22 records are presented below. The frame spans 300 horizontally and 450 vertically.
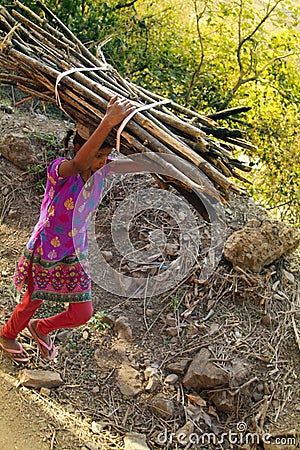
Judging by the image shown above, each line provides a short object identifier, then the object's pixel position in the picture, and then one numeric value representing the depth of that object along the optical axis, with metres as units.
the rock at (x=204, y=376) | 2.53
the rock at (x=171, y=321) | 2.82
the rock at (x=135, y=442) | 2.27
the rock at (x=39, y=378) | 2.41
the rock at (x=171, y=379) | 2.58
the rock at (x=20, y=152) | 3.48
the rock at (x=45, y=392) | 2.41
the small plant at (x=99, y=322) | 2.80
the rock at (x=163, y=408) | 2.46
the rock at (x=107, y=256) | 3.09
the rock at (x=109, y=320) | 2.81
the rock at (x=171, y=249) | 3.05
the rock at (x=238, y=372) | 2.58
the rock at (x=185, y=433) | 2.39
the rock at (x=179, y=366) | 2.62
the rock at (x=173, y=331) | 2.78
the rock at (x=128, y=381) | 2.54
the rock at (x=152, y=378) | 2.54
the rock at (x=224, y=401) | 2.53
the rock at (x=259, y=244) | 2.99
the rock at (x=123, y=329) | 2.76
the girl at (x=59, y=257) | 1.99
